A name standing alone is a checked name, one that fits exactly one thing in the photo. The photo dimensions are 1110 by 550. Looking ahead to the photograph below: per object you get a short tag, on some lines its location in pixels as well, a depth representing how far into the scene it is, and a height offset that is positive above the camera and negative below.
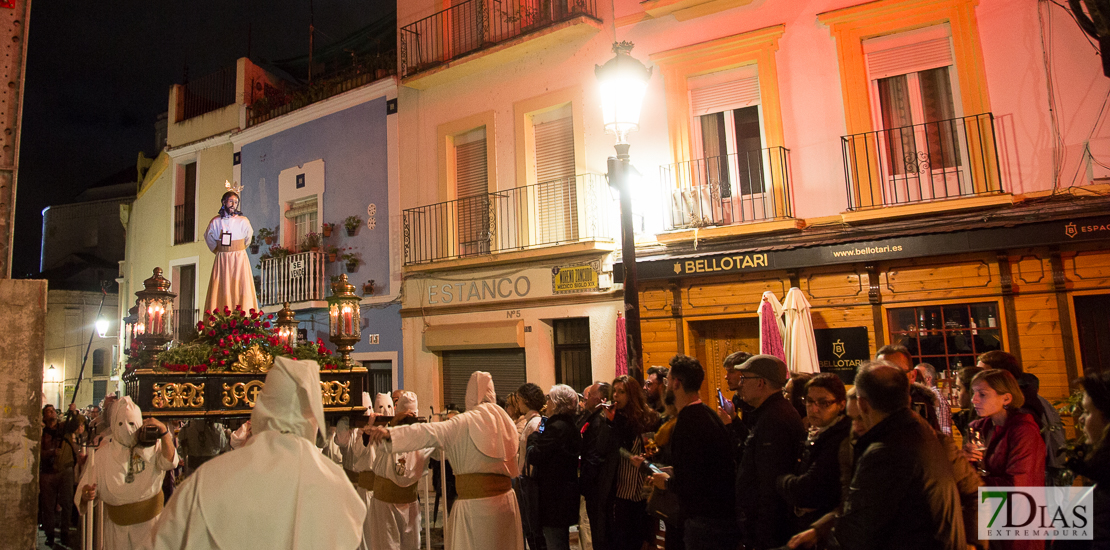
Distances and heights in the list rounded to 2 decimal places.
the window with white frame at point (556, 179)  12.83 +2.99
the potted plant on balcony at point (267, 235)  16.48 +2.85
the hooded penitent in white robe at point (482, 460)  5.45 -0.87
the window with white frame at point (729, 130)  11.13 +3.27
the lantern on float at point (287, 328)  6.37 +0.27
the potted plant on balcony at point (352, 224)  15.12 +2.76
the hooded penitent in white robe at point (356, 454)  7.40 -1.08
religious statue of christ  6.88 +0.94
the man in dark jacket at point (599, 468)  5.88 -1.07
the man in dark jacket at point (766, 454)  4.11 -0.70
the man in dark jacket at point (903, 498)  3.15 -0.76
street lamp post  6.76 +2.32
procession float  5.16 +0.02
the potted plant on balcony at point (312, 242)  15.48 +2.49
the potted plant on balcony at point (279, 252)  15.81 +2.34
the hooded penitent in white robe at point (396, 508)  7.43 -1.64
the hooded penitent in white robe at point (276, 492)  2.95 -0.57
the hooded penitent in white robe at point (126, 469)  6.17 -0.91
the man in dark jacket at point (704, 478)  4.53 -0.89
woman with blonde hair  4.26 -0.72
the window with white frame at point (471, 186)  13.90 +3.22
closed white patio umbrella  9.01 -0.03
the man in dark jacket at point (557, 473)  6.17 -1.11
